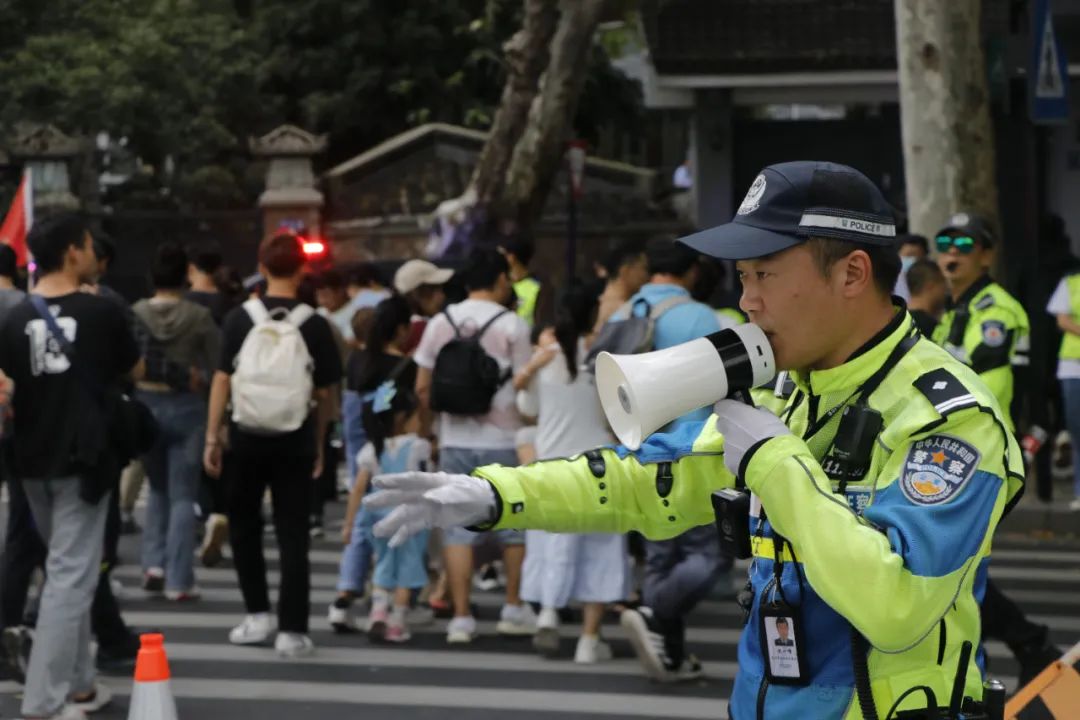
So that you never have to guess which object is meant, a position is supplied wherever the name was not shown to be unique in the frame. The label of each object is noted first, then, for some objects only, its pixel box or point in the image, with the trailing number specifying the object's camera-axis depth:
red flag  21.74
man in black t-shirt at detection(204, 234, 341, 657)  14.86
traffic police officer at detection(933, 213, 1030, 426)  15.67
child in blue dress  15.53
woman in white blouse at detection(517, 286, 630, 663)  15.00
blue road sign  21.62
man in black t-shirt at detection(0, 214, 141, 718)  12.33
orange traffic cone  9.11
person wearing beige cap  17.75
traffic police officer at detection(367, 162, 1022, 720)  4.90
